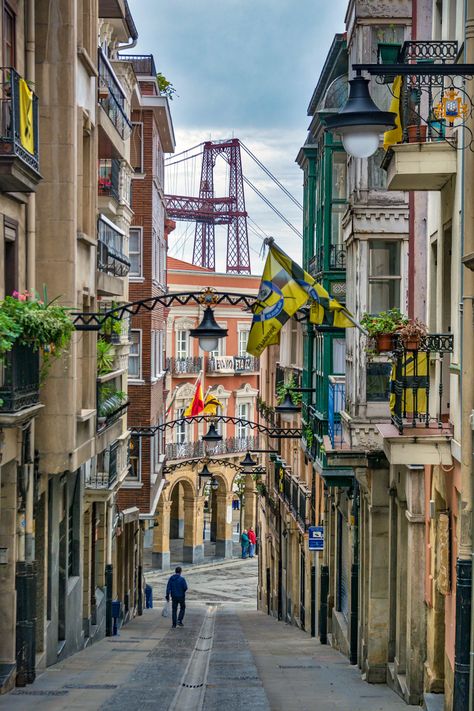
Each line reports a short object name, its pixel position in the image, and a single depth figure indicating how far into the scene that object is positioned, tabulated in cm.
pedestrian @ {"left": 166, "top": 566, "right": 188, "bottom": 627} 3272
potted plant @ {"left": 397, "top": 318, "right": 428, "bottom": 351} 1388
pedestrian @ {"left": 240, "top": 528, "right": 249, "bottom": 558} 6569
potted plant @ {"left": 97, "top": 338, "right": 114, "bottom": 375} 2509
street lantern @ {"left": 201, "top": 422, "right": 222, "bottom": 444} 2888
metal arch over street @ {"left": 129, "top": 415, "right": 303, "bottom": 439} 3005
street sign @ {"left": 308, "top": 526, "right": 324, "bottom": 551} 3086
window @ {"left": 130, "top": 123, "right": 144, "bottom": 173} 4016
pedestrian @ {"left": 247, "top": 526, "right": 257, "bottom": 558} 6672
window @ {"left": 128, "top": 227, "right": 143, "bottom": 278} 4019
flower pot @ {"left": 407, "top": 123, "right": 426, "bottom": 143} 1348
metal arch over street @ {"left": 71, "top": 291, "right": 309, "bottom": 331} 1520
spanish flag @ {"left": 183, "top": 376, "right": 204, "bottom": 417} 4212
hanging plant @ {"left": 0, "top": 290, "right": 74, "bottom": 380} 1386
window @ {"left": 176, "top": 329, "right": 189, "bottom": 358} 6556
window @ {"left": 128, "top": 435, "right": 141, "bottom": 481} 3928
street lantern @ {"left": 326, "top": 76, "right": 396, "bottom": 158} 973
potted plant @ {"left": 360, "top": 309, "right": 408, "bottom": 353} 1440
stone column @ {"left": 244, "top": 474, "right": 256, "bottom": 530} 7019
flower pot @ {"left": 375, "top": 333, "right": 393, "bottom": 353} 1437
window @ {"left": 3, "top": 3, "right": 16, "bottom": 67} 1689
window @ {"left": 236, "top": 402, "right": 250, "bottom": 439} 7069
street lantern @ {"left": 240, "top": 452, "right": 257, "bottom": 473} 3478
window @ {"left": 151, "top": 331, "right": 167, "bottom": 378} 4034
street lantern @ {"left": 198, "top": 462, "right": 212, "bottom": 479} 3876
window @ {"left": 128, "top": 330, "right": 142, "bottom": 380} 3950
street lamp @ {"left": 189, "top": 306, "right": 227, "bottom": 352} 1435
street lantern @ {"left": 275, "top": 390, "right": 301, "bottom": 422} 2588
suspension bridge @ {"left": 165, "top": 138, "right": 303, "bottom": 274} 11400
